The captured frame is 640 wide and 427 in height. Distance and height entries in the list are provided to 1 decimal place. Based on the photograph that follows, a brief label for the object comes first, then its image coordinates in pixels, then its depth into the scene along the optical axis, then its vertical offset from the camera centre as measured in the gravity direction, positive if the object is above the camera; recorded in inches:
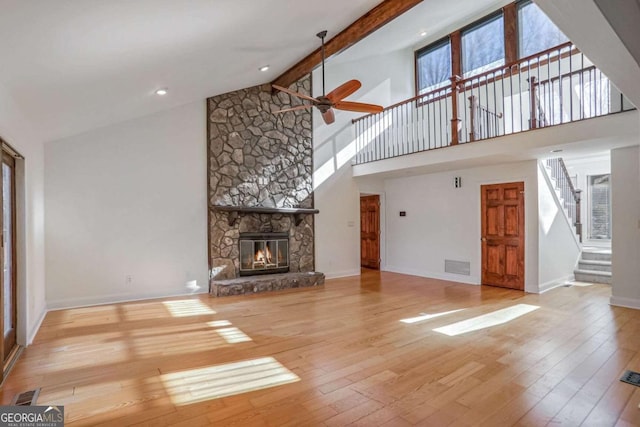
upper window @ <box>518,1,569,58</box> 277.1 +149.5
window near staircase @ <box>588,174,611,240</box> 322.3 +1.7
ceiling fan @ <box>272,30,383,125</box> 170.7 +58.1
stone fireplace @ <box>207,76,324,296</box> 244.1 +17.4
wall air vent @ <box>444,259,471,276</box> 269.0 -46.0
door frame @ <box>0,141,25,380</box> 137.8 -15.4
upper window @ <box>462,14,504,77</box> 307.4 +154.3
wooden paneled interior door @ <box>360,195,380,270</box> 340.5 -20.8
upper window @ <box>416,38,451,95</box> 346.0 +152.4
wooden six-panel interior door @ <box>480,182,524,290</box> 240.4 -18.4
